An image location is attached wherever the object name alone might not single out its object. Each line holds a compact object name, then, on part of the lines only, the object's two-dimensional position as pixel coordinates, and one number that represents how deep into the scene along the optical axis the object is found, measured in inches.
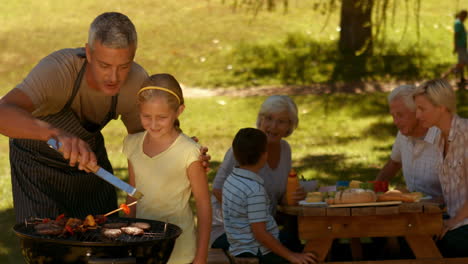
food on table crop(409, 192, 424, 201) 348.3
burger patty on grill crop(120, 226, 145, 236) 243.9
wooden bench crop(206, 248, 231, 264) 336.2
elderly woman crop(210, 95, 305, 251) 393.9
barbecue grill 226.2
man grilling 260.2
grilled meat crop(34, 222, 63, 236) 239.2
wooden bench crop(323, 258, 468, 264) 350.1
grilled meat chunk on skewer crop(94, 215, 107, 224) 261.8
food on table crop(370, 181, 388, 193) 371.5
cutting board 339.9
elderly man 383.0
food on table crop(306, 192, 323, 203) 352.2
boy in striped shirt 344.0
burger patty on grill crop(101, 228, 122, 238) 241.1
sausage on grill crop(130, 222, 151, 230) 251.8
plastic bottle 360.0
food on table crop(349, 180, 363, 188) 366.5
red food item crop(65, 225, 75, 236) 243.2
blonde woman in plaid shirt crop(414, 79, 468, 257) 355.2
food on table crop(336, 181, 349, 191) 372.0
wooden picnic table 346.4
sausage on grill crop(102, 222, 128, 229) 251.7
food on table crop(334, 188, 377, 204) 343.4
